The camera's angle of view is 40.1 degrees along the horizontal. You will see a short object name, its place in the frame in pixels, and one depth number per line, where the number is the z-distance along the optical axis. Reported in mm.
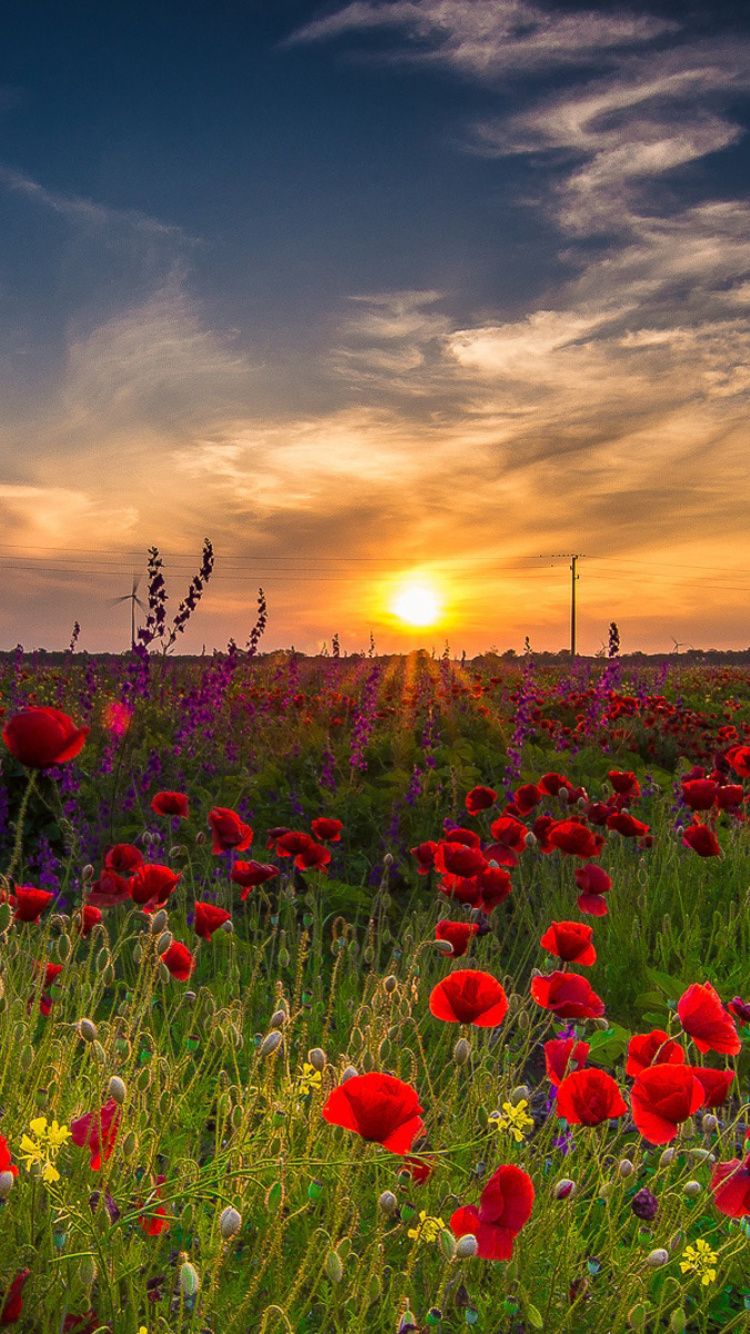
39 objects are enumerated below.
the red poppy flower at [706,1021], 2084
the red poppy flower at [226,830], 3482
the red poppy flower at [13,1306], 1614
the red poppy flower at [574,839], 3611
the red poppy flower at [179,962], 2594
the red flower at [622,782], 4816
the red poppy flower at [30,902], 2664
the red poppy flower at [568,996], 2311
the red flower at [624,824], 4258
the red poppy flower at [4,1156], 1488
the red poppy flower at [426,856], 3783
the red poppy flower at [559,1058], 2111
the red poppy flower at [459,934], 2699
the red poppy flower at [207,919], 2871
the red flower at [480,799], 4359
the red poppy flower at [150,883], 2811
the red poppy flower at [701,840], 4070
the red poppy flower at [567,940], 2609
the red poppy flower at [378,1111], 1529
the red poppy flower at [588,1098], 1822
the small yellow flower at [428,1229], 1796
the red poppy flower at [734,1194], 1744
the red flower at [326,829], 4051
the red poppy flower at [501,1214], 1672
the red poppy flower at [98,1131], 1751
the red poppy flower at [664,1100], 1734
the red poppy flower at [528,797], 4316
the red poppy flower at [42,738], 2182
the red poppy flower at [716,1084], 2012
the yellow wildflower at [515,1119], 1948
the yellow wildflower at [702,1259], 1823
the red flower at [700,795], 4480
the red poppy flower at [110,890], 3135
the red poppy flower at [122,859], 3234
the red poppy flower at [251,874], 3314
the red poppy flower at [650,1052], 2016
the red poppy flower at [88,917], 2671
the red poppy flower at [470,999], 2064
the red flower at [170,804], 3830
